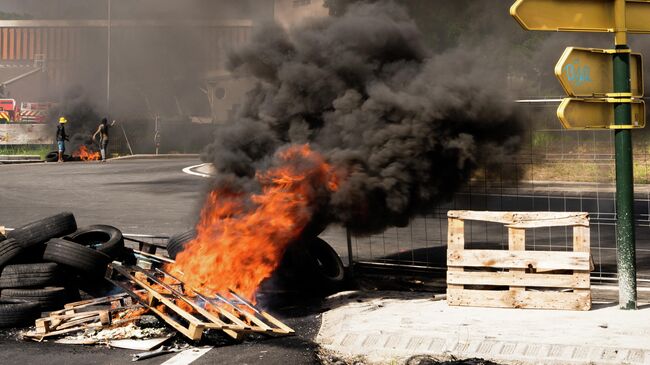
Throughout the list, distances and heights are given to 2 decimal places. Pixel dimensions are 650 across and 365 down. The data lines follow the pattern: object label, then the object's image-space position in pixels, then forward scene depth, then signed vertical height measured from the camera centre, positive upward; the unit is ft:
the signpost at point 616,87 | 44.98 +3.93
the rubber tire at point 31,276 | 52.49 -1.82
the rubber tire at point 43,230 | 54.70 -0.24
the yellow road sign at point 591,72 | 44.24 +4.39
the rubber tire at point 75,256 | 52.75 -1.15
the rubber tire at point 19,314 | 48.91 -2.95
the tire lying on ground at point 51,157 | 208.13 +9.32
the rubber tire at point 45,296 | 51.06 -2.48
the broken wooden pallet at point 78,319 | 45.80 -3.01
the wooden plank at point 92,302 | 49.78 -2.66
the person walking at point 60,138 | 203.72 +11.69
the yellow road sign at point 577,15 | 43.98 +6.05
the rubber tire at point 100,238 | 58.03 -0.59
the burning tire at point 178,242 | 55.72 -0.74
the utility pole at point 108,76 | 242.37 +25.16
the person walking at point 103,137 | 213.99 +12.41
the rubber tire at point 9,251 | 54.29 -0.96
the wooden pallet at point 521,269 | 46.16 -1.63
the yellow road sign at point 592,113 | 44.06 +3.12
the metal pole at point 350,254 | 58.35 -1.40
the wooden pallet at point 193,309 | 43.21 -2.70
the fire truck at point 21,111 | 288.71 +22.38
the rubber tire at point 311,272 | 54.70 -1.95
